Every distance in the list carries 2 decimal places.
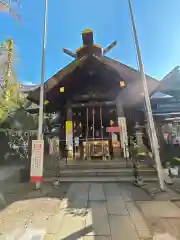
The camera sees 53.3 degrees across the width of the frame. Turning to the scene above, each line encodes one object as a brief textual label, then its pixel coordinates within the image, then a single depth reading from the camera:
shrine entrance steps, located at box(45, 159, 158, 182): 6.97
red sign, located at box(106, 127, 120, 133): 10.16
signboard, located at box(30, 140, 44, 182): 5.84
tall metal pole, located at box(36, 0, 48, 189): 6.40
